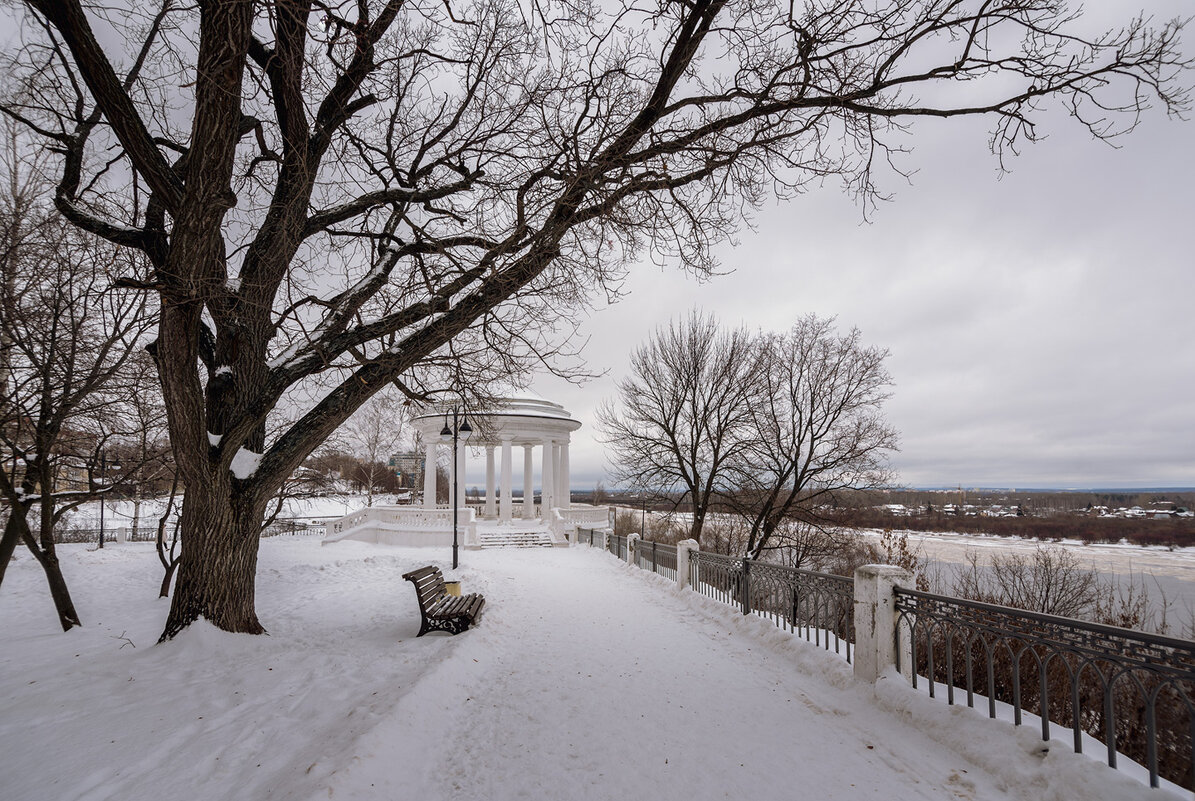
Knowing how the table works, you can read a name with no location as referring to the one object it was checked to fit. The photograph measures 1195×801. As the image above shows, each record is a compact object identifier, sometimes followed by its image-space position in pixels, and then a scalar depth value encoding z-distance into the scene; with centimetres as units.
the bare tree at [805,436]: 1866
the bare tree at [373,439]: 3083
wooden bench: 652
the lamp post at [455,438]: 1086
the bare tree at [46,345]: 631
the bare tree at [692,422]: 1934
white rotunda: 2098
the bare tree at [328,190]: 464
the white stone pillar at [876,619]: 487
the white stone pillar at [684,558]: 1021
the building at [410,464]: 3545
